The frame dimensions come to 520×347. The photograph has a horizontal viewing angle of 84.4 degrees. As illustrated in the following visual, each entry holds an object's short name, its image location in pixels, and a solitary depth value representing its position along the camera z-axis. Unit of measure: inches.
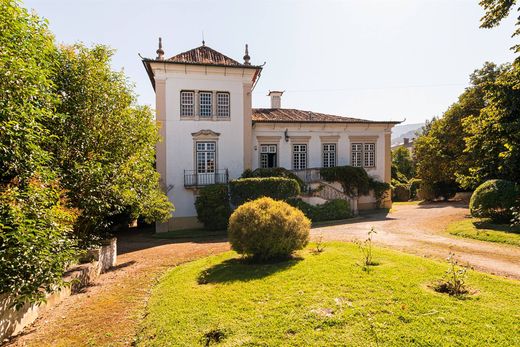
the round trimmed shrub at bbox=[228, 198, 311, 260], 308.7
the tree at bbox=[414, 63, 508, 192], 1011.3
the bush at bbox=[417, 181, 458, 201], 1083.3
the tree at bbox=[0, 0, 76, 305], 187.5
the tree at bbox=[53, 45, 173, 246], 334.3
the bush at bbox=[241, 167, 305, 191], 729.6
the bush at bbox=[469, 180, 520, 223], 492.7
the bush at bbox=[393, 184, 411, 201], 1295.9
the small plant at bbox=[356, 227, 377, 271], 265.2
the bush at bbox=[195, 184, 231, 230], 649.6
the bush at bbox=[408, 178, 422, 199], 1318.9
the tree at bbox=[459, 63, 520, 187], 557.6
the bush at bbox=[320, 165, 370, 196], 821.2
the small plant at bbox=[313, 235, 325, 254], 348.5
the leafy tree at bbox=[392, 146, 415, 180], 1690.5
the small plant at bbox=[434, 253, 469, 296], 203.0
